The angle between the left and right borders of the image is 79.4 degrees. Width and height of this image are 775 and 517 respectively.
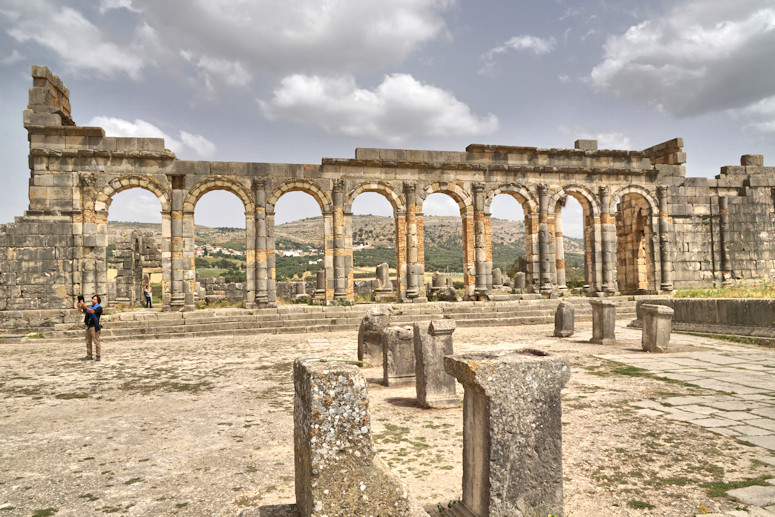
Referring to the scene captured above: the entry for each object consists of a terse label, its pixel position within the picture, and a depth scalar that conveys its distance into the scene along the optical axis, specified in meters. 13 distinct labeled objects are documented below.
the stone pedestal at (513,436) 2.82
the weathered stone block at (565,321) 12.37
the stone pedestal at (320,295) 17.73
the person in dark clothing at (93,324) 10.16
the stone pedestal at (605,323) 10.76
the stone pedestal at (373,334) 8.62
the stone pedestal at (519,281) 24.00
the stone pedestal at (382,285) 18.62
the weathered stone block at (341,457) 2.26
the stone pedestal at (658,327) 9.38
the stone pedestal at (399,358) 7.24
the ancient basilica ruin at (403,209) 15.48
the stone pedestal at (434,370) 5.99
